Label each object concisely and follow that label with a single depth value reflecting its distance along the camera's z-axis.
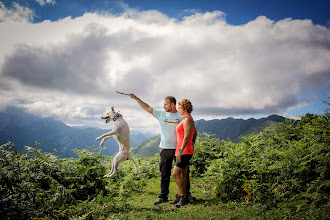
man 5.84
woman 5.11
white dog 6.17
